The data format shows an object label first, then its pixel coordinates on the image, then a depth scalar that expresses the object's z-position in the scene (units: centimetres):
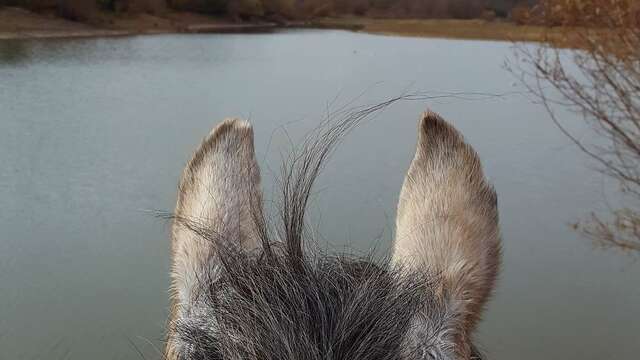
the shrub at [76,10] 3070
